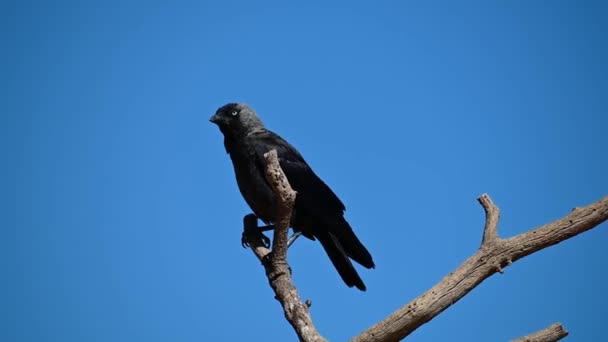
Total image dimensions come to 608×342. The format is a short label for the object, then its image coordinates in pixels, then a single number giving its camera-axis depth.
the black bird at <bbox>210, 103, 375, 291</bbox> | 13.91
